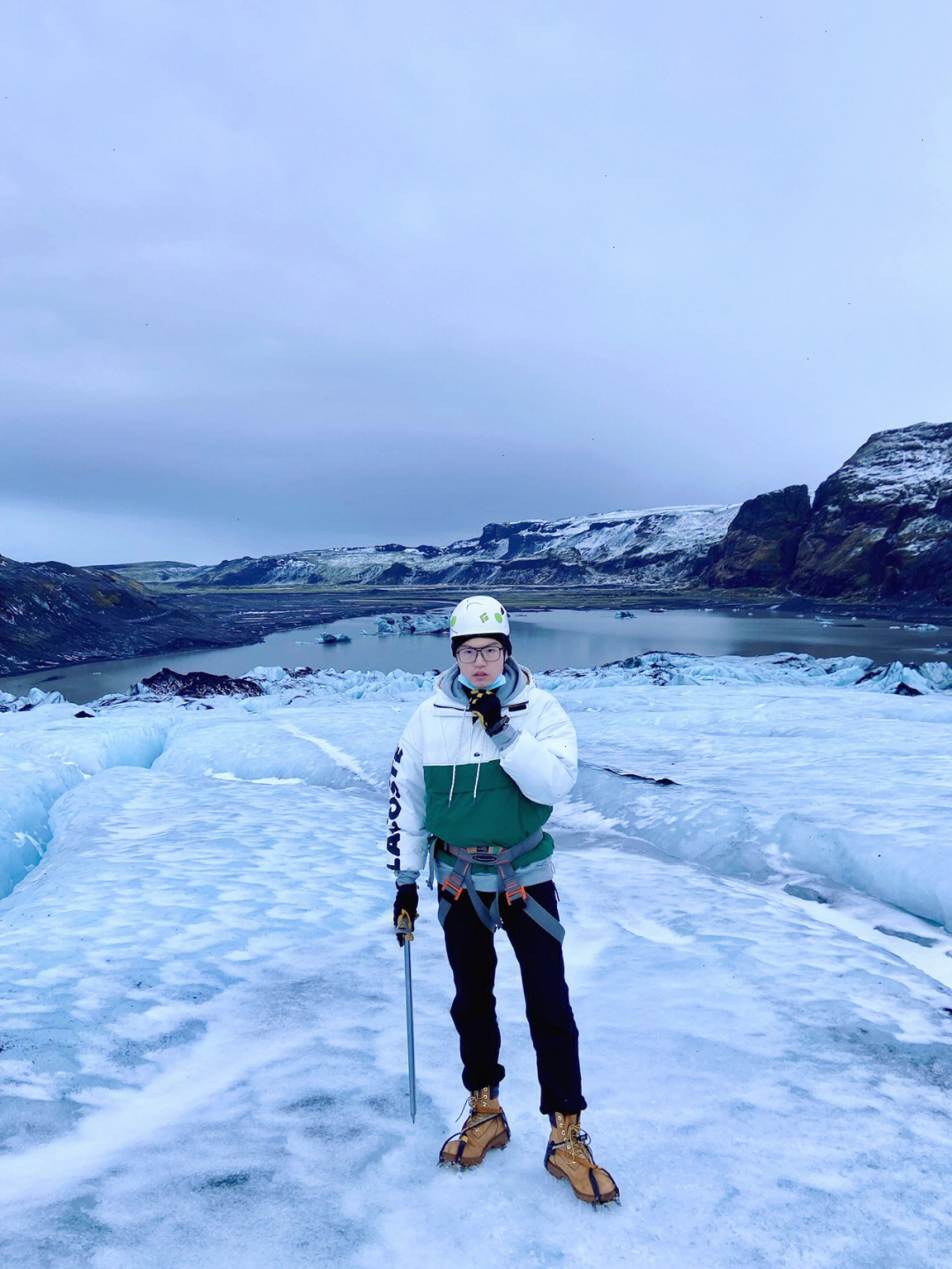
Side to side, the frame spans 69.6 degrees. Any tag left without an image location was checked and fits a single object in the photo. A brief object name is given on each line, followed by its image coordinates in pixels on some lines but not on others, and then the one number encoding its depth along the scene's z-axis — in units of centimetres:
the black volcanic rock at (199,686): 3138
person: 255
